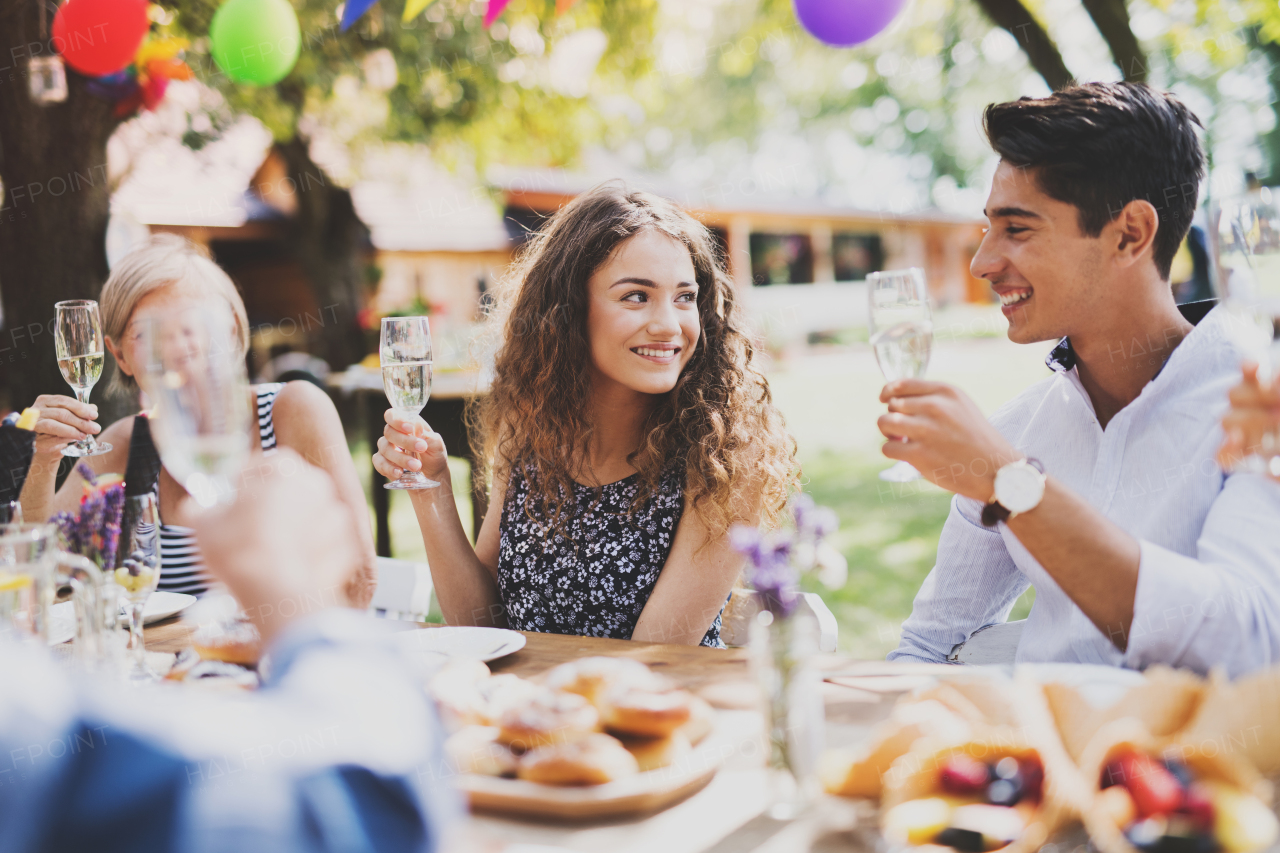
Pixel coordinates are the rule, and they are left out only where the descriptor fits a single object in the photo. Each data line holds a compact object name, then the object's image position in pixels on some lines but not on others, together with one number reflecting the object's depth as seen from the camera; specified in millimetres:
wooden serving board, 1206
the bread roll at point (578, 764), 1232
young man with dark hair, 1568
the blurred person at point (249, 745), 682
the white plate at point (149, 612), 2014
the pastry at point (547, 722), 1300
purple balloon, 3801
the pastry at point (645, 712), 1354
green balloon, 4598
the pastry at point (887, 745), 1173
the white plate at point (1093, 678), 1260
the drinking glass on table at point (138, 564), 1670
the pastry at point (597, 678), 1435
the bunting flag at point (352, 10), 3734
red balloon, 4094
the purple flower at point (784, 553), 1196
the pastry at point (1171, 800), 950
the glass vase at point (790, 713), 1196
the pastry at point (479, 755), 1297
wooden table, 1133
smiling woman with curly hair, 2420
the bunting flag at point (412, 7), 3930
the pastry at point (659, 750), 1319
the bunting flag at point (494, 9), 3895
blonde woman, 2656
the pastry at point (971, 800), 1021
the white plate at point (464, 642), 1850
